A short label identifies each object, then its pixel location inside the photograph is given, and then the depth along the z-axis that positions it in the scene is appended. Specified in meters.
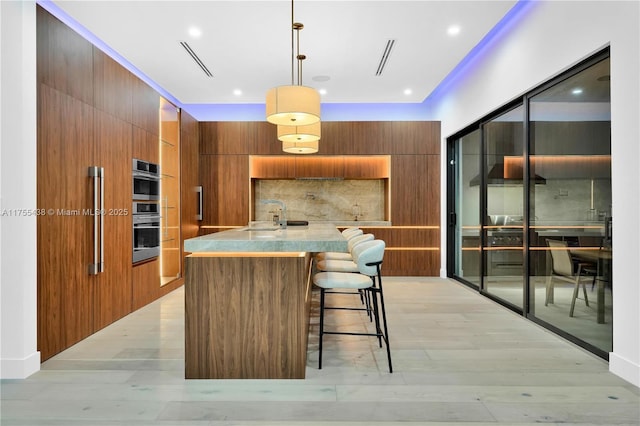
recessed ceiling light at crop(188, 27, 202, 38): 4.18
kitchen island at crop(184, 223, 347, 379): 2.53
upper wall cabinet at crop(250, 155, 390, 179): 6.88
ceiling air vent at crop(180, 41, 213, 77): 4.56
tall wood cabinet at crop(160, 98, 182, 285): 5.20
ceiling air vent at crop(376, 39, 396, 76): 4.52
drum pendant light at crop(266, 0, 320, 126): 3.12
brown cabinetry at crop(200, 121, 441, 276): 6.64
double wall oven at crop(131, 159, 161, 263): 4.30
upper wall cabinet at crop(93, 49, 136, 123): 3.61
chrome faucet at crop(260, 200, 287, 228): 3.89
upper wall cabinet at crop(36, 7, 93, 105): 2.87
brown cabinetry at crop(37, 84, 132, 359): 2.90
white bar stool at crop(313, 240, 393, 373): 2.67
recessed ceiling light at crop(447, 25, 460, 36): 4.14
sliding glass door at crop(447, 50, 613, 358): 3.02
